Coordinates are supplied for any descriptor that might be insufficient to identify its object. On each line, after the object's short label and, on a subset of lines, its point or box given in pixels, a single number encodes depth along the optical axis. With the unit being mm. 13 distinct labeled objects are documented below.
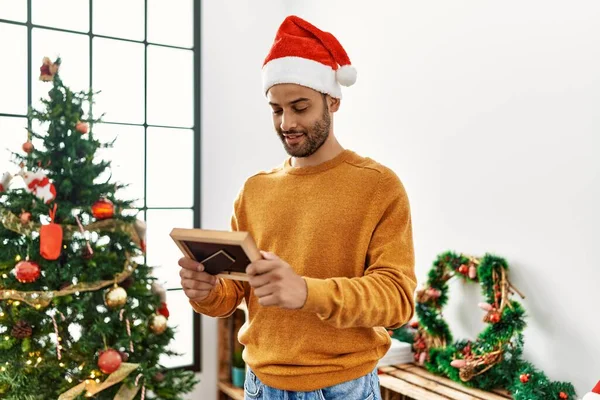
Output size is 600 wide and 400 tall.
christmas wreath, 1877
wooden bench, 1986
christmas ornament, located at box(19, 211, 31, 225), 1665
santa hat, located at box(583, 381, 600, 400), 1307
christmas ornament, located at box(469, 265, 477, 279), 2133
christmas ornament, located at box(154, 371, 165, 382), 1784
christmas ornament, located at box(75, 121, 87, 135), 1756
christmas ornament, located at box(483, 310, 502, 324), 2006
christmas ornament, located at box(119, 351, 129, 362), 1704
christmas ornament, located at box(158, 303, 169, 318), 1876
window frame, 3049
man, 1161
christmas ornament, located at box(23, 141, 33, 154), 1740
